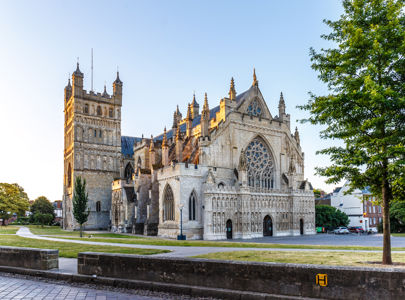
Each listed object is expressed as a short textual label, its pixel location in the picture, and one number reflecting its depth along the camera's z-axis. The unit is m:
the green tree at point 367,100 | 12.63
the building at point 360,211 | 71.75
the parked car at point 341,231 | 52.12
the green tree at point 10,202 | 67.62
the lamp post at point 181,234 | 37.06
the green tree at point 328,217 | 58.62
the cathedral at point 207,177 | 40.47
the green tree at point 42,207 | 86.89
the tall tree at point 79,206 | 41.44
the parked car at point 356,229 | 54.54
